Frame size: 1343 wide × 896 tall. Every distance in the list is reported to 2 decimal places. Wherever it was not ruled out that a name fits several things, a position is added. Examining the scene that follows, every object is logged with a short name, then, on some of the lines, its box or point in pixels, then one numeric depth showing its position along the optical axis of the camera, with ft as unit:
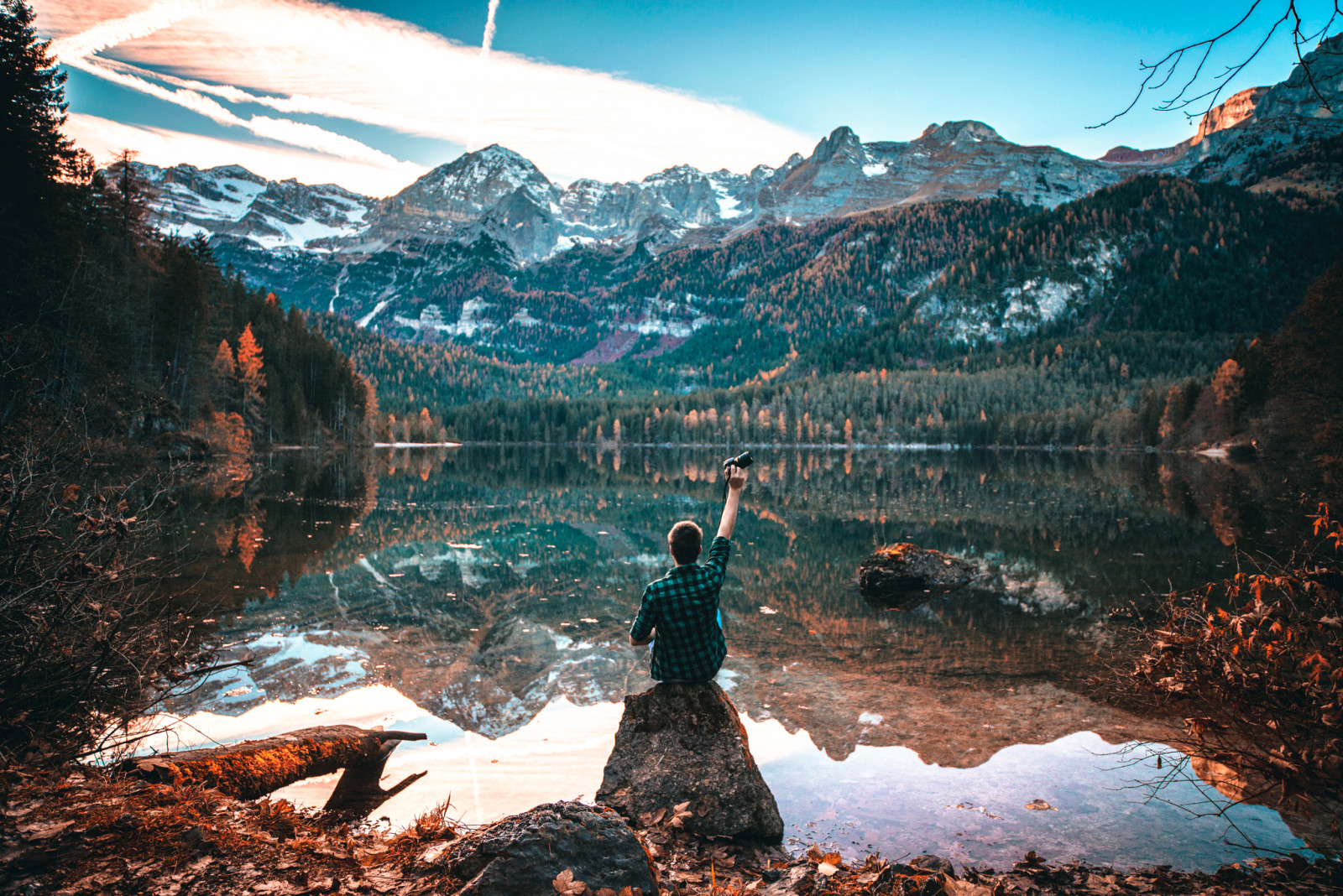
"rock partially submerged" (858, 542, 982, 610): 48.57
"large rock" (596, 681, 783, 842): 16.90
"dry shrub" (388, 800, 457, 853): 13.51
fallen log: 15.97
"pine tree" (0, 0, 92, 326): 79.97
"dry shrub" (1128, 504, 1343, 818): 17.15
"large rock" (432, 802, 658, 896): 10.57
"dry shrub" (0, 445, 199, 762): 15.42
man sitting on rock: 18.71
